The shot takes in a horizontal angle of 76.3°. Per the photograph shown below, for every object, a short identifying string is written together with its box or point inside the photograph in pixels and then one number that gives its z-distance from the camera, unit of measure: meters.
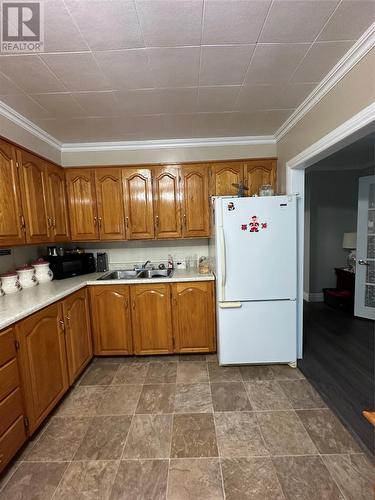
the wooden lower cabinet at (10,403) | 1.36
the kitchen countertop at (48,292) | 1.53
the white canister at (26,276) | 2.18
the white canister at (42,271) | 2.36
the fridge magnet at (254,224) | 2.16
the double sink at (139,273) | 2.99
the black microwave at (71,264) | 2.50
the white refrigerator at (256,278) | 2.16
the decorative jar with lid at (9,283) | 2.01
